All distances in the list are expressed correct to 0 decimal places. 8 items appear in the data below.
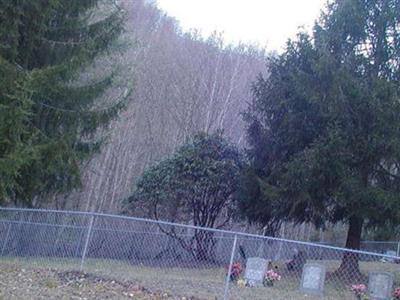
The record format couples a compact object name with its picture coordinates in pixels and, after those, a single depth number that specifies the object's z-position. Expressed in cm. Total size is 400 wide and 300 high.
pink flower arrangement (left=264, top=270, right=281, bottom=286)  1288
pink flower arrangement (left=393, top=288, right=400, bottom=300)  1227
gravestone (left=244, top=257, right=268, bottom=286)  1276
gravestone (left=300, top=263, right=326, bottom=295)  1230
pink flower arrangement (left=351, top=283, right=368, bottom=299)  1188
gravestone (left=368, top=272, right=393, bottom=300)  1224
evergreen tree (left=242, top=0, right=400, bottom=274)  1536
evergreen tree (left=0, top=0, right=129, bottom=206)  1388
